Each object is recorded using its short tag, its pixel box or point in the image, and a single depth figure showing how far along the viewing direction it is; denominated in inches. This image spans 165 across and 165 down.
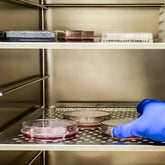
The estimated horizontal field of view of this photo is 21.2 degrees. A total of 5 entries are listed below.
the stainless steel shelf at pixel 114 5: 40.6
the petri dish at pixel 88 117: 33.2
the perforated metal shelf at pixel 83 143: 27.7
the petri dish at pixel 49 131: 29.0
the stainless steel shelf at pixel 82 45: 27.4
